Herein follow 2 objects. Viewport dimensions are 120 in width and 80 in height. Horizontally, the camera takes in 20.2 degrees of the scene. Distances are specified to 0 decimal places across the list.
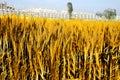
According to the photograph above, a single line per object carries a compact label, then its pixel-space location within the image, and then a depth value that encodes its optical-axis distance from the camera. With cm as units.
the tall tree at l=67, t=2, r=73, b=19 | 4887
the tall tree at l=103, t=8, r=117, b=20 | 4226
